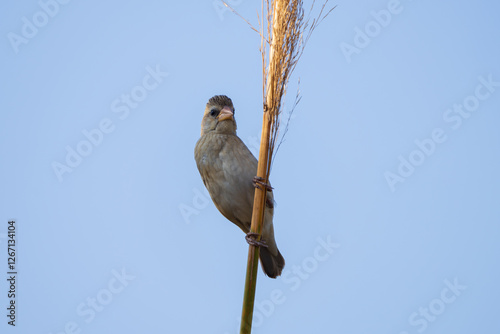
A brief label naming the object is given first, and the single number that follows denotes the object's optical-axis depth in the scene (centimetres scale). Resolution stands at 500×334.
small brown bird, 843
